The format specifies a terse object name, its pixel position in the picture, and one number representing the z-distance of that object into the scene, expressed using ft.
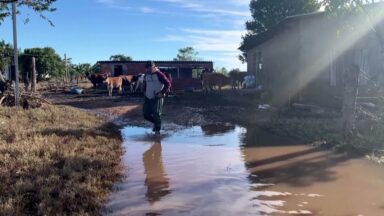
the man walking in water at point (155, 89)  34.55
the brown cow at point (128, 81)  98.79
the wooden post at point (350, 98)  28.84
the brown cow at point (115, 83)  86.22
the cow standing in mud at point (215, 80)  88.36
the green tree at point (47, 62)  148.05
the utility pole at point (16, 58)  45.72
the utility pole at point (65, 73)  156.46
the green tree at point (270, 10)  134.10
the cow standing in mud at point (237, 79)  91.97
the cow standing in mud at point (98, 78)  106.93
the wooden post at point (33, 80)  68.03
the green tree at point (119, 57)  224.41
